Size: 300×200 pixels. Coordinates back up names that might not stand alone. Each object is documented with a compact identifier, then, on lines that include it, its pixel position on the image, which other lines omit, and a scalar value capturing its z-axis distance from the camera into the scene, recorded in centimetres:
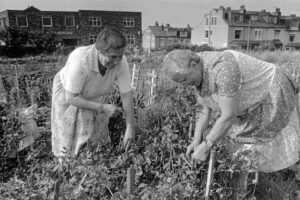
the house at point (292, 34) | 4531
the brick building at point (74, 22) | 3244
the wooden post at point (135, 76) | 834
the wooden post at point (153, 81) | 662
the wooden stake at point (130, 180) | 151
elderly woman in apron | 184
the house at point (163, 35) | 4712
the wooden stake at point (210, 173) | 162
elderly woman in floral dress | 162
